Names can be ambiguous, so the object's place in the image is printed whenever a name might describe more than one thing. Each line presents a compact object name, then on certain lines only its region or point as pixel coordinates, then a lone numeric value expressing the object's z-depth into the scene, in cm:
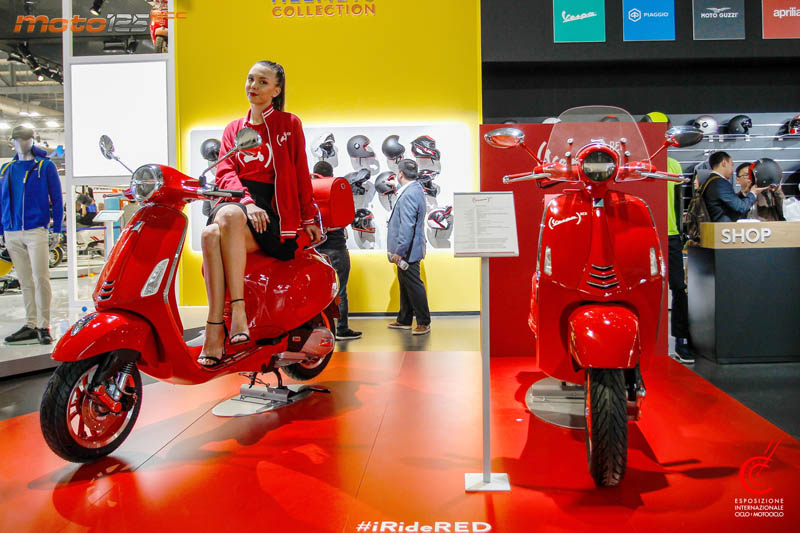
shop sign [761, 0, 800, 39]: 571
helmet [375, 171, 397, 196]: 605
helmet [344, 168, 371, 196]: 602
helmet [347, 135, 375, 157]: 604
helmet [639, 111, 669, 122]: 536
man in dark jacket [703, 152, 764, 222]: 411
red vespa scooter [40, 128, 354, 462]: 209
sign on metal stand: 196
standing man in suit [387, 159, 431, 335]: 530
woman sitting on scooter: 254
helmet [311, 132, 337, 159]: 606
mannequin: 448
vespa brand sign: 567
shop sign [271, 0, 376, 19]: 608
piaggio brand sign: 566
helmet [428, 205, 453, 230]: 609
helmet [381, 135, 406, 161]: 604
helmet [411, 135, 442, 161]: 605
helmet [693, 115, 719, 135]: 596
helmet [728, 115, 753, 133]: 599
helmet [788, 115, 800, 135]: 609
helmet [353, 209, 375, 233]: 608
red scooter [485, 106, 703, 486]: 192
